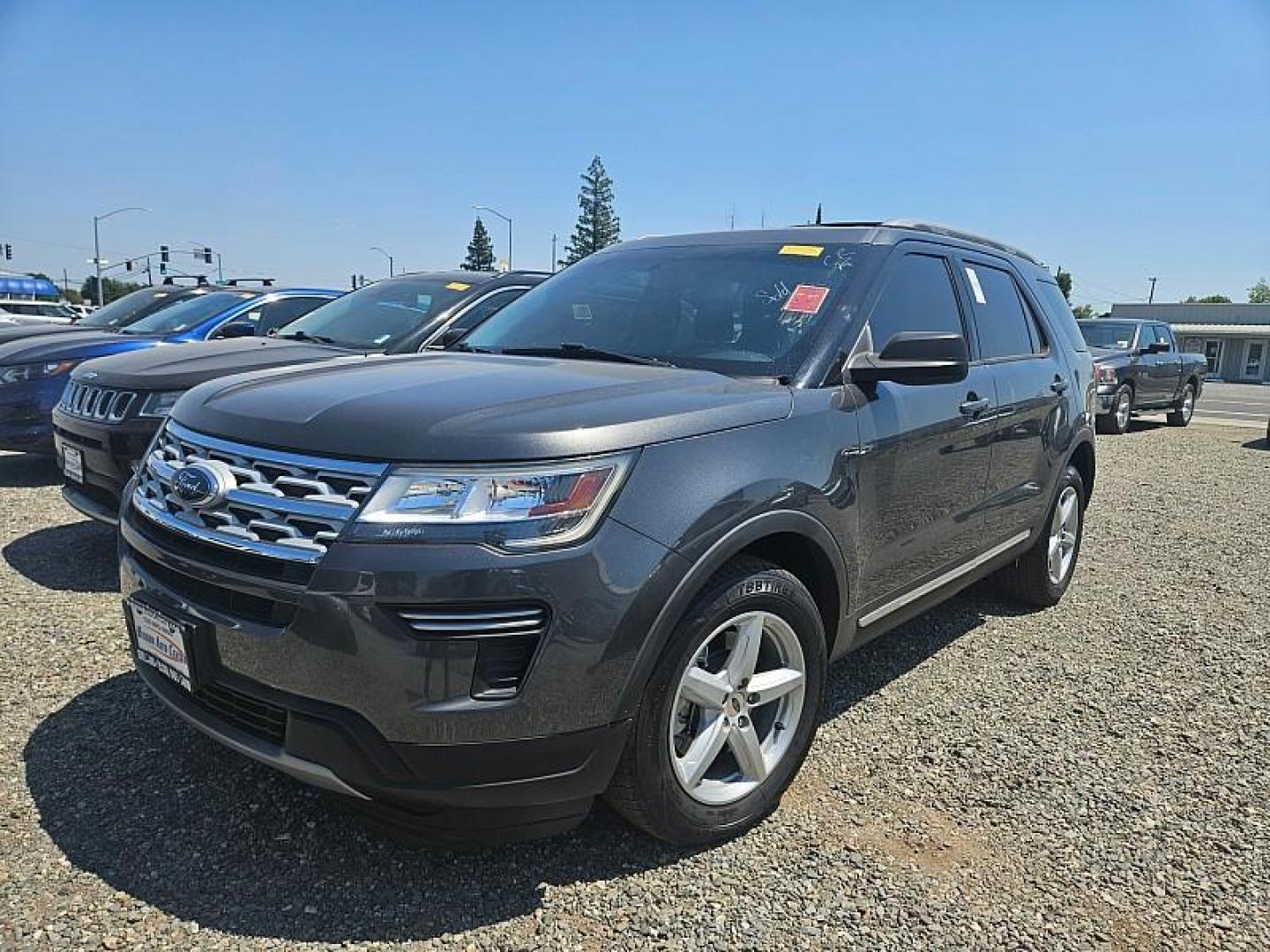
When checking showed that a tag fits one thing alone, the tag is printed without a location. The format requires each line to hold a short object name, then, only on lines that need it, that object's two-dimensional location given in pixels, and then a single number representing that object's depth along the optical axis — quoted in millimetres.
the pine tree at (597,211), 70062
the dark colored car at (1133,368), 14414
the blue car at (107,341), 6457
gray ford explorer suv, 2029
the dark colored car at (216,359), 4520
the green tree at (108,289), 84669
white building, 50500
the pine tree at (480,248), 86750
